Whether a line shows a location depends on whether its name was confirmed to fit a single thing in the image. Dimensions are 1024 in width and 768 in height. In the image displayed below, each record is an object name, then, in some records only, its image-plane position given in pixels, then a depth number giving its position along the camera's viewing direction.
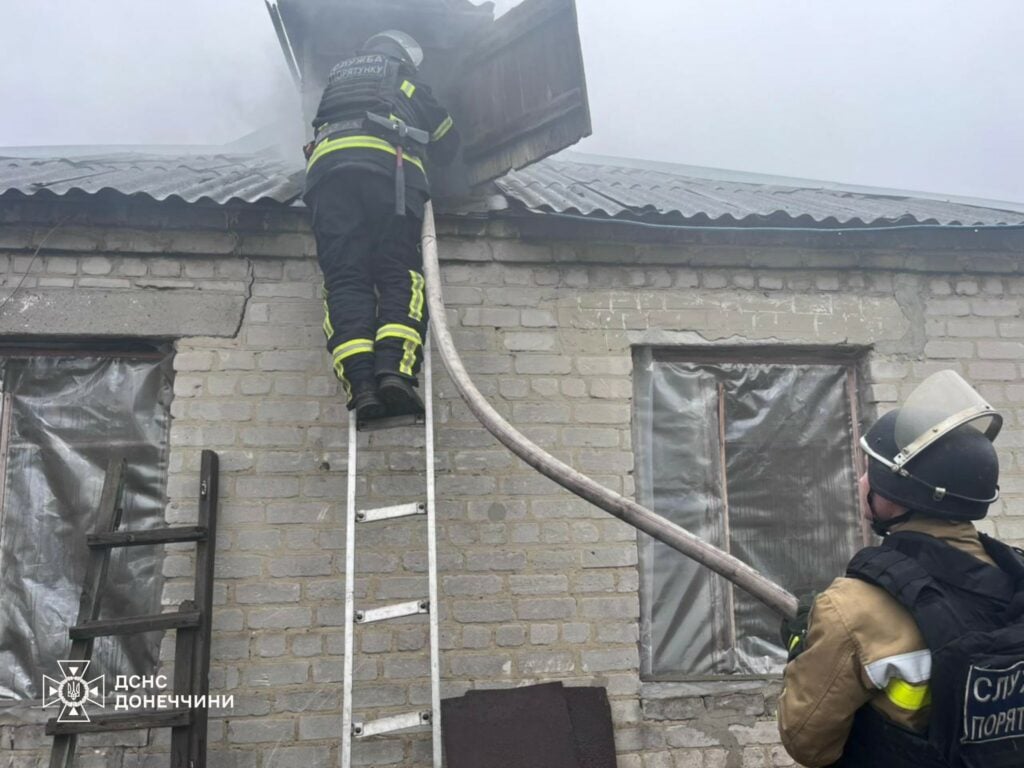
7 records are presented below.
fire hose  2.19
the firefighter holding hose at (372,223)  3.18
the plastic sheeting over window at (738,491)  3.99
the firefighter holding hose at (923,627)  1.68
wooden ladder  3.02
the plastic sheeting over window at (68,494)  3.66
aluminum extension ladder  3.01
